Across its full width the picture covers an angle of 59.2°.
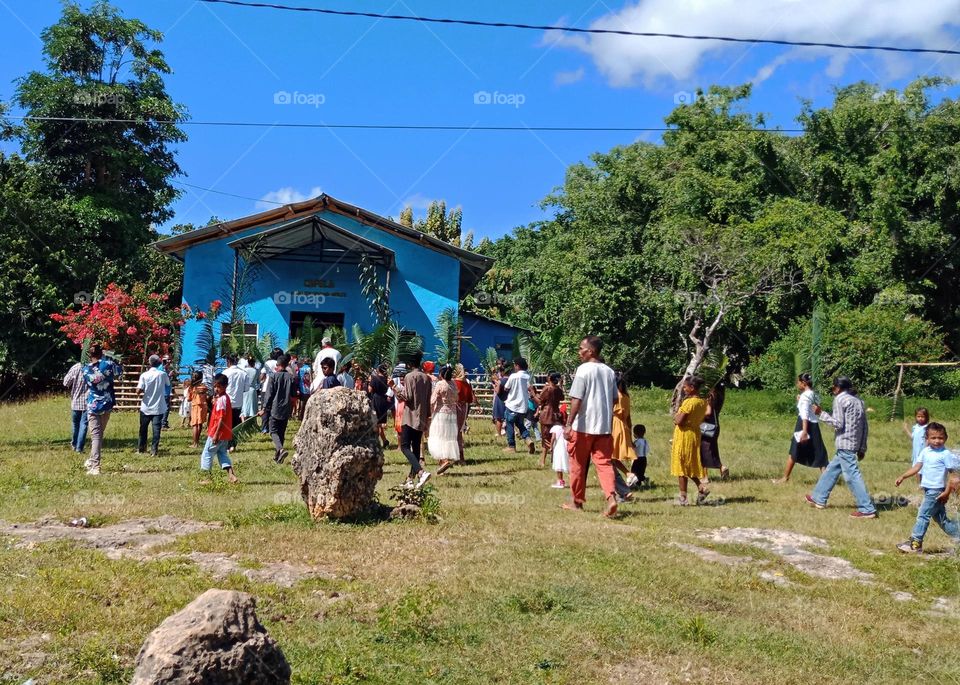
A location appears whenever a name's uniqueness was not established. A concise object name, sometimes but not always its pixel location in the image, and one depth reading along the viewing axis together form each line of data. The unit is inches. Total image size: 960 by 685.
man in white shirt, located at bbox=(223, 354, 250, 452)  577.9
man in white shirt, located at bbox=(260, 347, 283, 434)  601.3
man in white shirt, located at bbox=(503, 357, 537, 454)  597.3
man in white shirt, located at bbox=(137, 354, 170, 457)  526.3
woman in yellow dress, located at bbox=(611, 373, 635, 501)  421.4
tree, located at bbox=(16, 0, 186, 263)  1263.5
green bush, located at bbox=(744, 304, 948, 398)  969.5
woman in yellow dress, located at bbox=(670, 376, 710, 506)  398.9
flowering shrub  908.6
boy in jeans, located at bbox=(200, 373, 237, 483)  431.8
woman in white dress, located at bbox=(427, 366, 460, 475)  481.7
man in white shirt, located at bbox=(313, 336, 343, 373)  614.0
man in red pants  356.2
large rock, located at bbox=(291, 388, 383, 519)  326.0
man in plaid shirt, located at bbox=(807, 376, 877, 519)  387.5
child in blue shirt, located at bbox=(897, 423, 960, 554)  311.6
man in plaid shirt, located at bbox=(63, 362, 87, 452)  529.0
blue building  1003.9
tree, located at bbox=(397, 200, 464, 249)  1646.2
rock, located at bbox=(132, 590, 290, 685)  139.7
